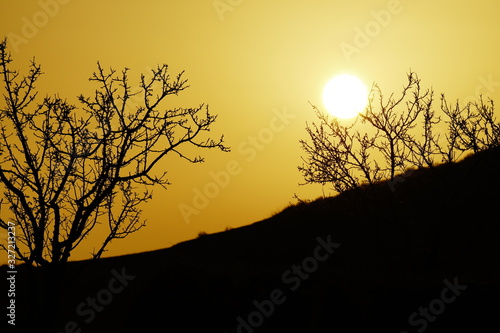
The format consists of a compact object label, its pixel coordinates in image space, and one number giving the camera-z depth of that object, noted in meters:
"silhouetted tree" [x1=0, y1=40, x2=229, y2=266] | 13.66
